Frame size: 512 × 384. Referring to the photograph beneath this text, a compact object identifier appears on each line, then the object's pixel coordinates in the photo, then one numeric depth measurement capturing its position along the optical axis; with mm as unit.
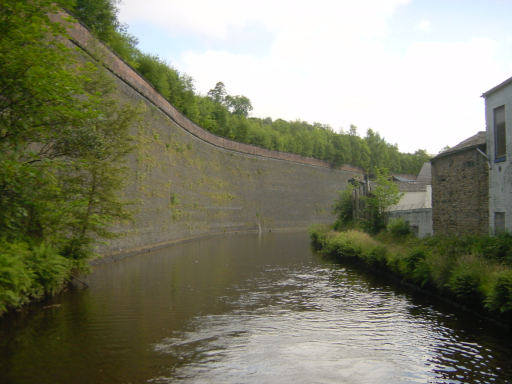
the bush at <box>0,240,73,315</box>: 7260
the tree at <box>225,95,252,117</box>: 66438
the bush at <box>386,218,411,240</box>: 18205
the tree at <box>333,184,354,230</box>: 26688
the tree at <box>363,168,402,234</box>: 21609
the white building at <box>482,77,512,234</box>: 11656
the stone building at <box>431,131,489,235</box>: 12891
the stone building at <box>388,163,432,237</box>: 16672
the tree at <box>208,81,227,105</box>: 61284
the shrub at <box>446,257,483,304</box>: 8969
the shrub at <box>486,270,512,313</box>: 7630
